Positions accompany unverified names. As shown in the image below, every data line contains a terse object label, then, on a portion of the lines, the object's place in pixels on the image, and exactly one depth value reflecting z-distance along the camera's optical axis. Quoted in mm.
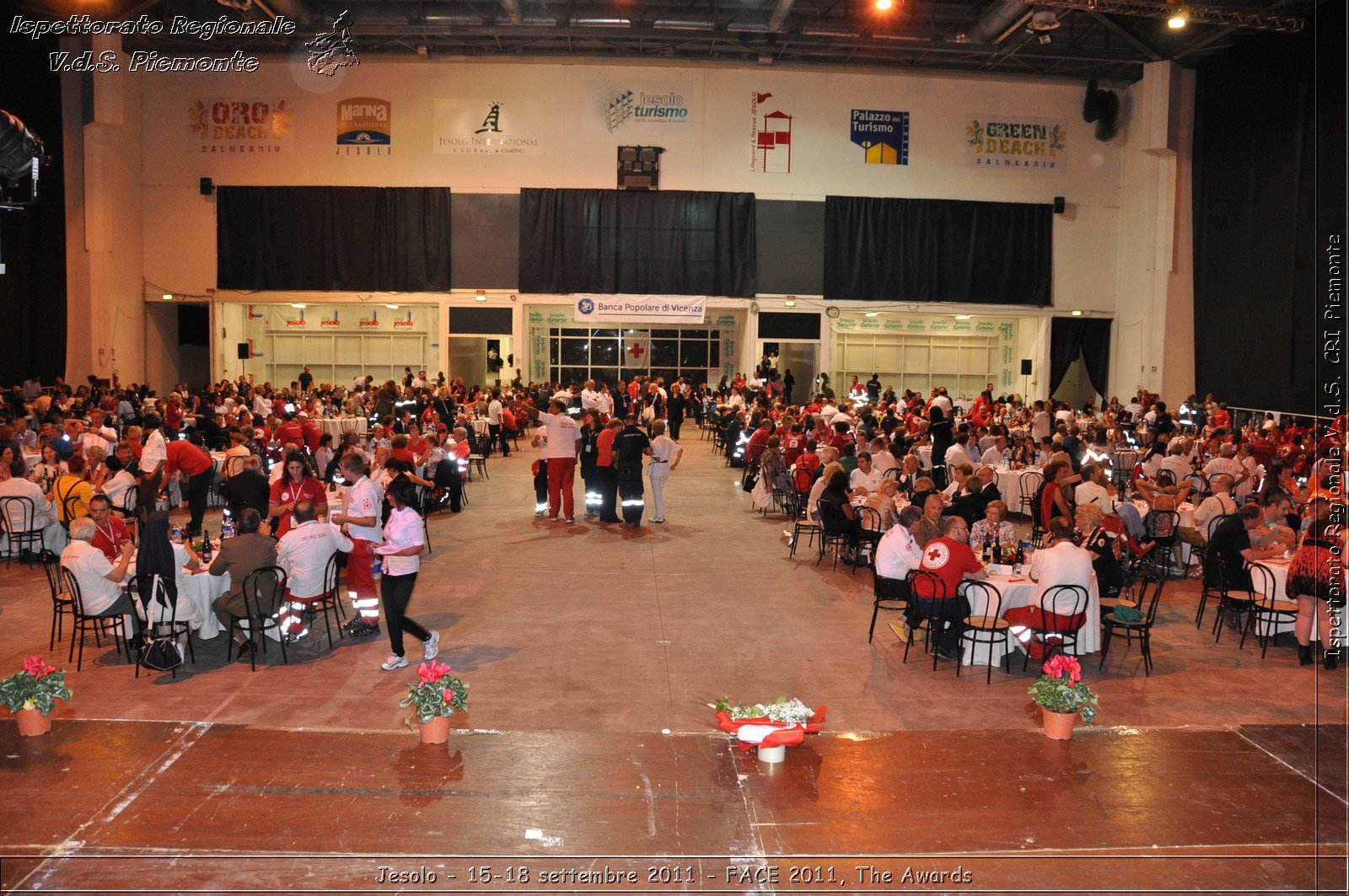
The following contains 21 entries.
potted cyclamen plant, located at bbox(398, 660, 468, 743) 5598
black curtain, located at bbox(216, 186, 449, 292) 25594
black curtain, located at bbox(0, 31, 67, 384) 20906
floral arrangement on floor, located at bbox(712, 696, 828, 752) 5488
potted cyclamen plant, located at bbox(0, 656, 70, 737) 5602
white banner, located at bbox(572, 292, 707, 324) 25062
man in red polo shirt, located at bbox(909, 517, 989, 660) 7059
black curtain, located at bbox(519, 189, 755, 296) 25766
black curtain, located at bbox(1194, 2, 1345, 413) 19734
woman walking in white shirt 6641
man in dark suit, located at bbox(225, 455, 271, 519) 9211
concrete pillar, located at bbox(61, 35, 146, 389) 23031
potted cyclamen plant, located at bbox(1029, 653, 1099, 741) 5809
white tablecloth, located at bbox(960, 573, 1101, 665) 7160
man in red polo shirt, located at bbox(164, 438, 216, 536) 10648
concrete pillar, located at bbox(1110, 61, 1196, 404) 24297
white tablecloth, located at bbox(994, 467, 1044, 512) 13492
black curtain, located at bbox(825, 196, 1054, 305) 26188
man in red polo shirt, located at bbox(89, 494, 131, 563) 7117
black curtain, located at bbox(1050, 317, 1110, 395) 27031
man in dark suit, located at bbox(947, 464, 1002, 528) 9781
